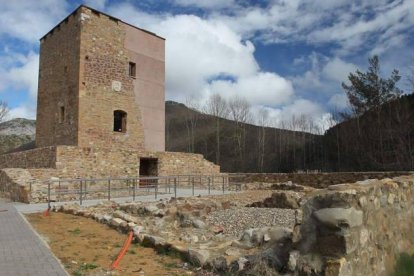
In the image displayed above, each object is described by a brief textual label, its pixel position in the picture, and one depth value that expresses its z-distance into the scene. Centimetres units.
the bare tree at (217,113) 4345
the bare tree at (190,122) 4547
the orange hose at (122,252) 578
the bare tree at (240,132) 4120
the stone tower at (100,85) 2105
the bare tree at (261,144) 3909
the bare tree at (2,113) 4381
